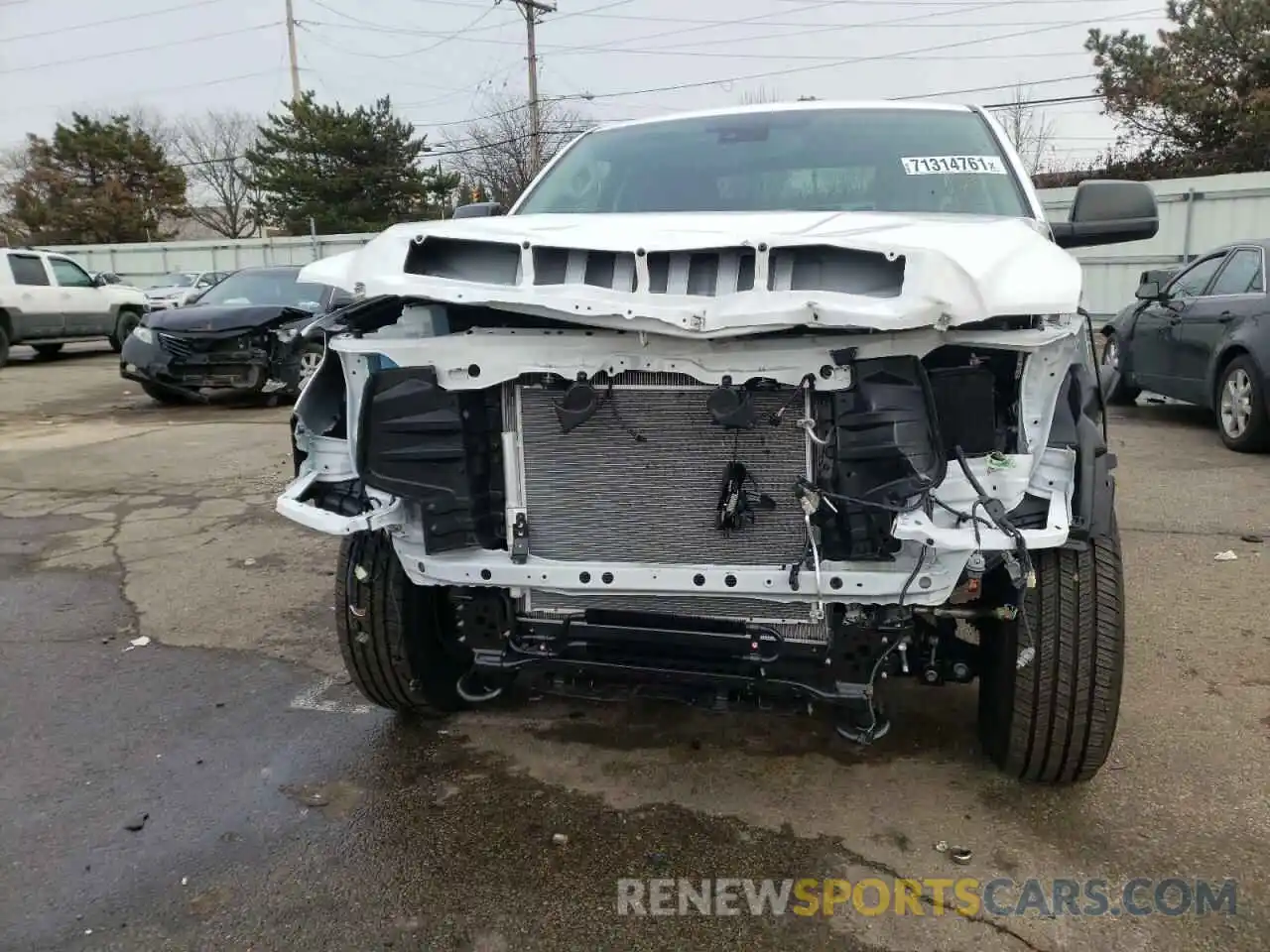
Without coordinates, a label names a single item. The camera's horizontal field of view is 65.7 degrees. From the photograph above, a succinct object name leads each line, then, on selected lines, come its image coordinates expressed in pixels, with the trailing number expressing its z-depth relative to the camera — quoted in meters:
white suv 16.11
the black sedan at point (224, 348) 10.48
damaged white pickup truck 2.21
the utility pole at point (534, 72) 32.81
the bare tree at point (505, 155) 34.78
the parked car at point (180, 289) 22.20
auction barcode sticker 3.46
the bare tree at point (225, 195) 57.31
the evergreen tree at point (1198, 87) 20.66
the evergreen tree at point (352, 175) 36.66
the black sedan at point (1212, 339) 6.94
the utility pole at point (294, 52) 40.58
